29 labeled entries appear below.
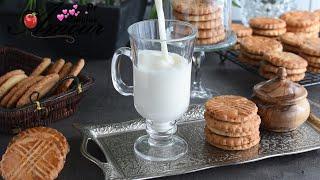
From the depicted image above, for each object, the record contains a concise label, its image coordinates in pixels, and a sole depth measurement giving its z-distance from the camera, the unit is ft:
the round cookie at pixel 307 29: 4.64
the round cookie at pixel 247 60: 4.17
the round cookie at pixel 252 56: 4.14
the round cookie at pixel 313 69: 4.04
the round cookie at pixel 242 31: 4.48
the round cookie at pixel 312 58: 4.02
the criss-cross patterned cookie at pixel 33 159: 2.57
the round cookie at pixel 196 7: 3.57
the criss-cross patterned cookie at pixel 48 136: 2.70
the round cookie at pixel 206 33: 3.59
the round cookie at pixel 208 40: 3.62
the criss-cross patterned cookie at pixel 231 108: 2.84
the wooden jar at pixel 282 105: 3.09
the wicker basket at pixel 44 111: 3.03
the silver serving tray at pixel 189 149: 2.75
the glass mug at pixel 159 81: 2.78
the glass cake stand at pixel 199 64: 3.60
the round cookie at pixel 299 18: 4.62
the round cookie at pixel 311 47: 4.02
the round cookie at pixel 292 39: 4.24
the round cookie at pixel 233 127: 2.84
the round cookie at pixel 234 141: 2.89
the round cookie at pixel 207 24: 3.59
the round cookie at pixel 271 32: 4.50
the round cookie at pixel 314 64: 4.03
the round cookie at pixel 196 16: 3.58
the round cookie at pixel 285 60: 3.78
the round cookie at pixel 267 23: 4.49
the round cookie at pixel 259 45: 4.11
